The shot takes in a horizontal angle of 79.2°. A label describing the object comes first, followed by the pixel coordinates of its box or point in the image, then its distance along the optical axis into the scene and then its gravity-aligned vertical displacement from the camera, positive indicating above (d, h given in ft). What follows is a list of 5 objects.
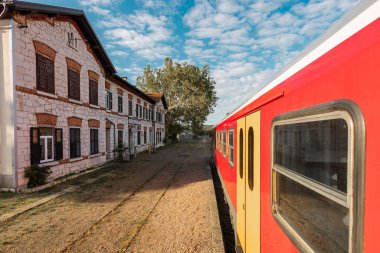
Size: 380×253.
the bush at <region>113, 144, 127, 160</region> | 57.19 -6.82
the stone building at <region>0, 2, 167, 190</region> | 26.99 +4.60
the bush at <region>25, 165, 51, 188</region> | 28.17 -6.38
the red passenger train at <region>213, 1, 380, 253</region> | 3.48 -0.50
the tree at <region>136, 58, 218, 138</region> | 120.37 +18.03
